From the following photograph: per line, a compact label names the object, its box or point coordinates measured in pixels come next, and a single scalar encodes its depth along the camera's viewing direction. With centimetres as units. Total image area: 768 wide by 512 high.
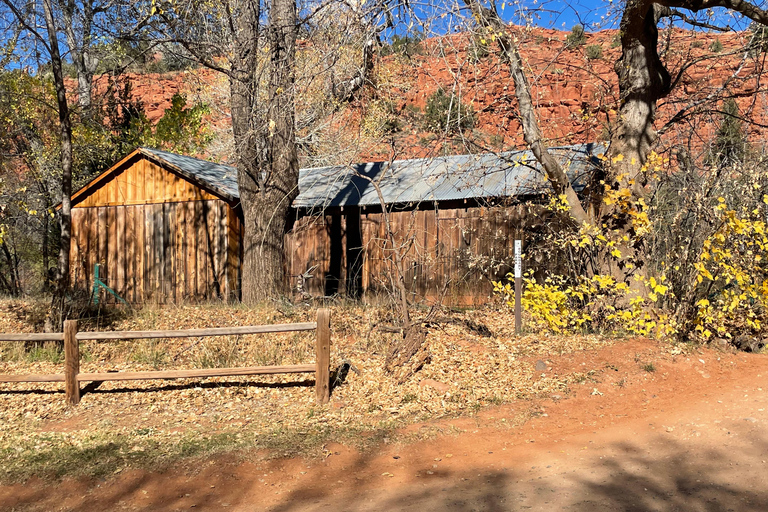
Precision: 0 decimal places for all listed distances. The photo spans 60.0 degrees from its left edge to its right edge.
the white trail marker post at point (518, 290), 1004
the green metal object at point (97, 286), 1695
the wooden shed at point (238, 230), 1538
